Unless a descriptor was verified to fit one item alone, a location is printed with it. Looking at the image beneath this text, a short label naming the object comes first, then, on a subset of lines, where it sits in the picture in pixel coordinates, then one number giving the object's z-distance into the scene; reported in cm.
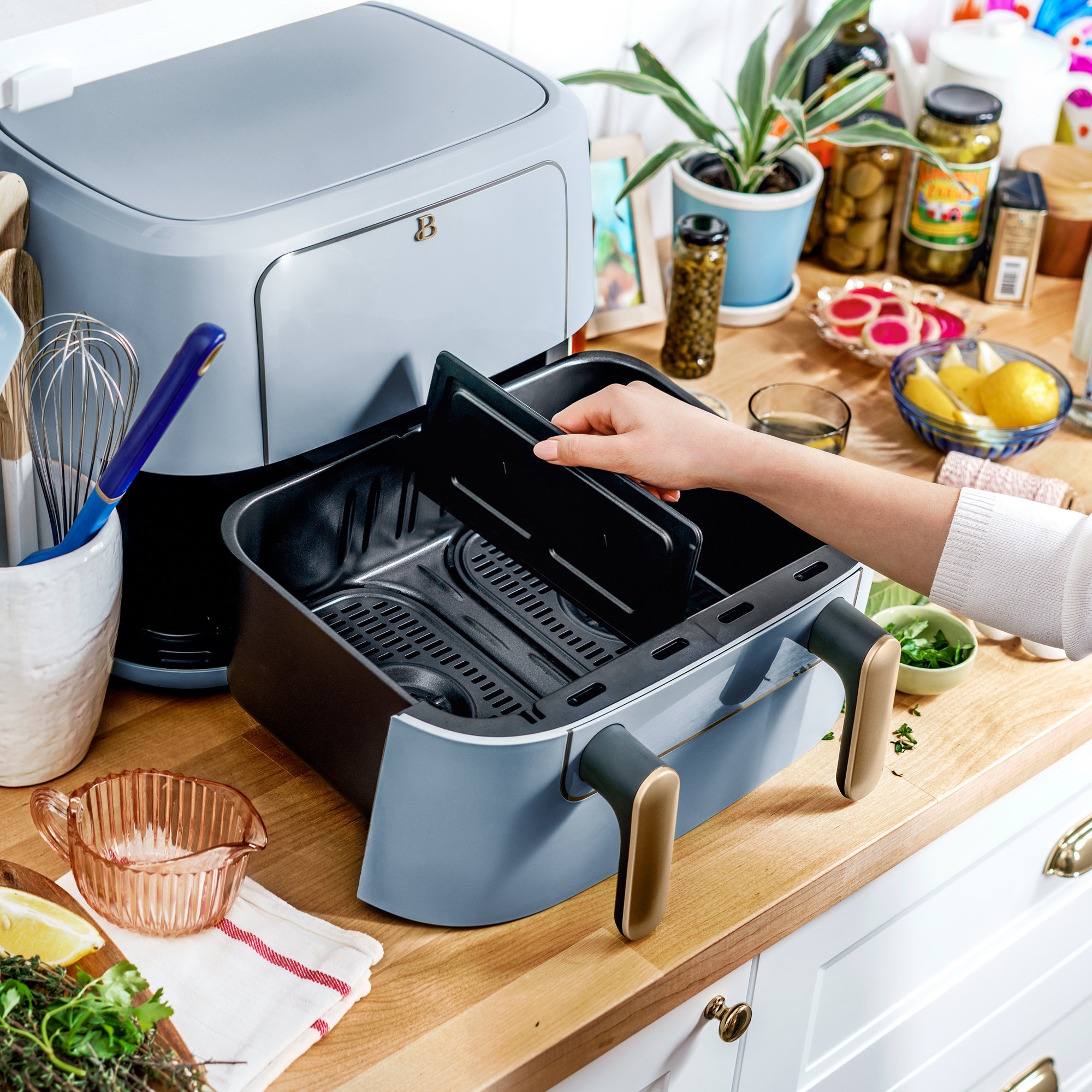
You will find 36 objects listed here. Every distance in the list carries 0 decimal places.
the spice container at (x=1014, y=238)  220
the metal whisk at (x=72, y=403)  167
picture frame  212
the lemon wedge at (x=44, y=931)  161
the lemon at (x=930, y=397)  205
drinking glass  202
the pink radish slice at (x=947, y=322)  217
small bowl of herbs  182
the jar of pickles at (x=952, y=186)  218
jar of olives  223
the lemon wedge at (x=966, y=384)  206
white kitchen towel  159
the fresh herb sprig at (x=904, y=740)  179
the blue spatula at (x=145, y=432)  158
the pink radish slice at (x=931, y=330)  215
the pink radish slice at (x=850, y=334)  215
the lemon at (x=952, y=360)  209
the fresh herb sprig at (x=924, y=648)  184
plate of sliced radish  214
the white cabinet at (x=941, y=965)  181
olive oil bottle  229
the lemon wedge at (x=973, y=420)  203
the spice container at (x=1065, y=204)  227
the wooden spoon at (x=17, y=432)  166
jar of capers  205
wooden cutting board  162
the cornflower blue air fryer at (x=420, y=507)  162
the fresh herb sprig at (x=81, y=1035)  153
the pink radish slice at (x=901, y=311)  214
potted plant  212
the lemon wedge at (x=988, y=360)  209
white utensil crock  164
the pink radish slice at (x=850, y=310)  215
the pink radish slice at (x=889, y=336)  213
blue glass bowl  202
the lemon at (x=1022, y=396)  203
